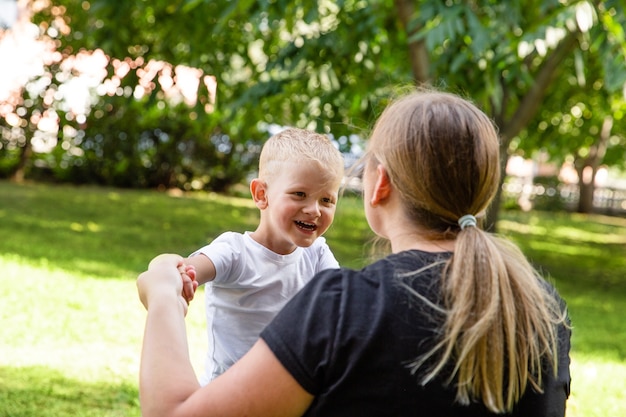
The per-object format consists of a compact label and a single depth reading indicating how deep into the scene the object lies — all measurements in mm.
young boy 2594
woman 1638
